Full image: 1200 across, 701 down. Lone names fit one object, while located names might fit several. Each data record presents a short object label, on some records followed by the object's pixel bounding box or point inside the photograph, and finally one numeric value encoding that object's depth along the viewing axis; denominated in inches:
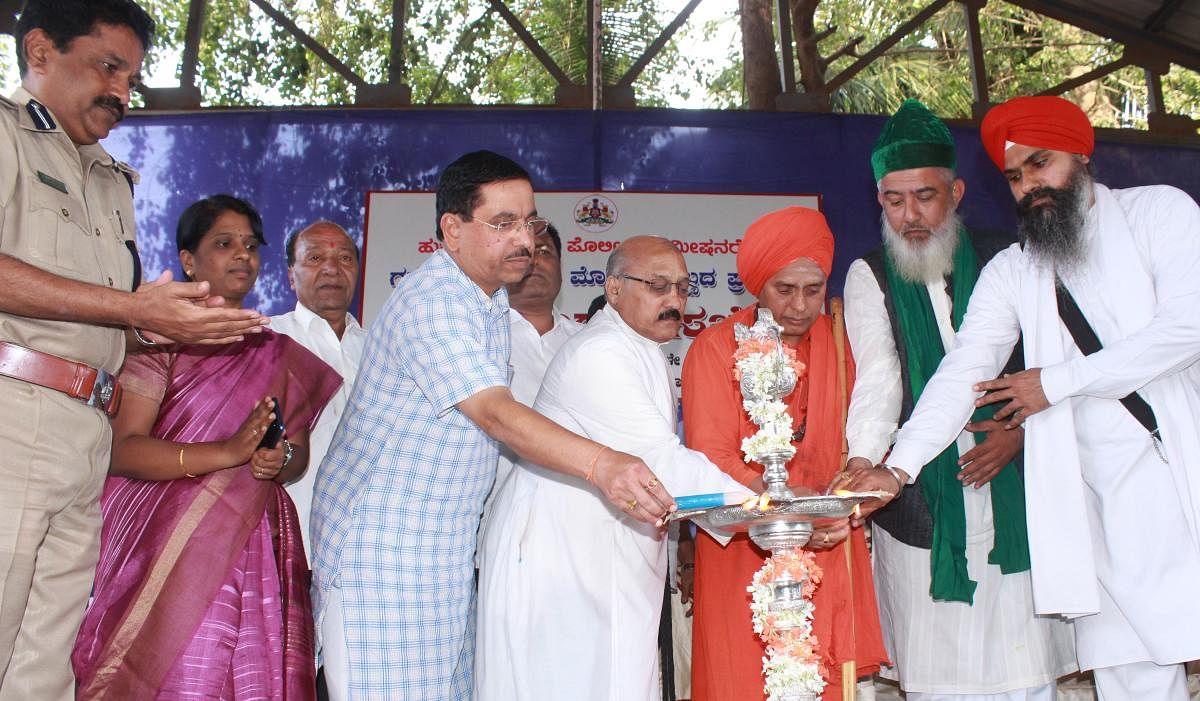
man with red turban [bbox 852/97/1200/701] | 127.7
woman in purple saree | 116.6
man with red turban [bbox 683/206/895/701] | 132.7
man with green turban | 137.5
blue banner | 261.6
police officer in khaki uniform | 94.7
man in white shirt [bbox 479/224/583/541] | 181.3
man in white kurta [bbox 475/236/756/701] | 121.6
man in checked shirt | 112.0
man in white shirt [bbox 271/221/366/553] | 183.0
